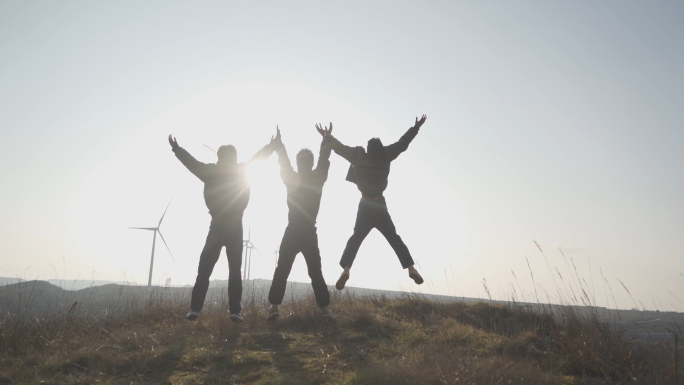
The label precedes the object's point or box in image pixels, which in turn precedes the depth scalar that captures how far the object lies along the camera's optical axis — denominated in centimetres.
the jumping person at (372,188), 748
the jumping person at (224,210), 720
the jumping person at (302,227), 756
